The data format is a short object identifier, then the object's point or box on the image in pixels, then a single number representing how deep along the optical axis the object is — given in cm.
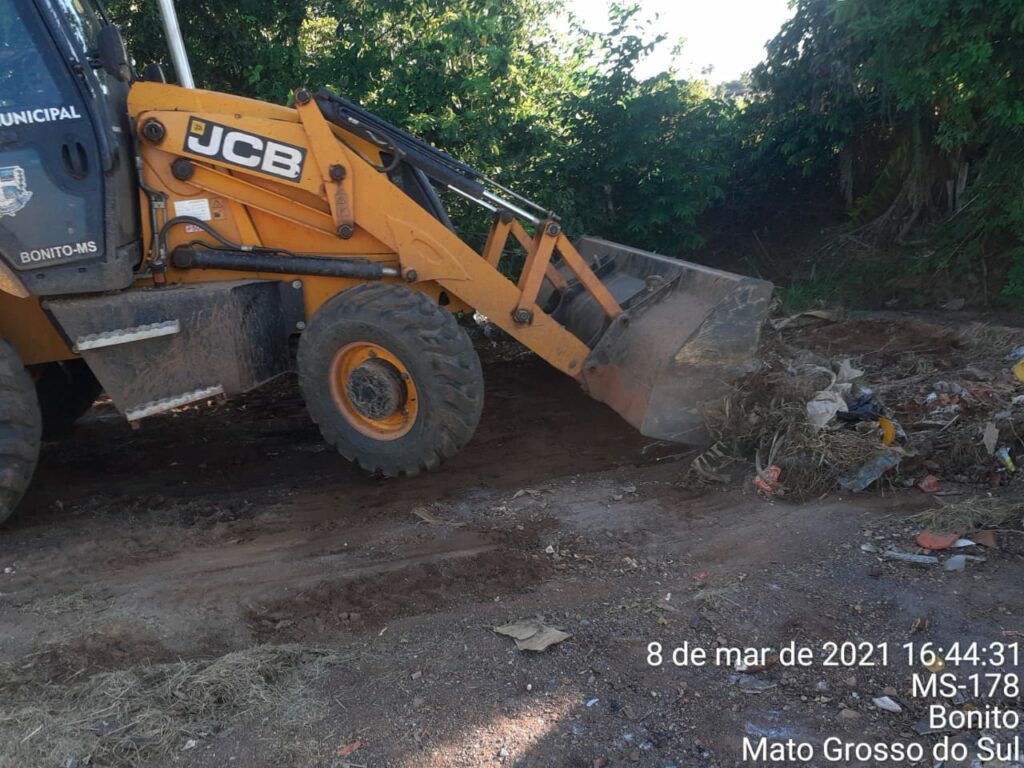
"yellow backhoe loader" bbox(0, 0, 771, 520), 433
